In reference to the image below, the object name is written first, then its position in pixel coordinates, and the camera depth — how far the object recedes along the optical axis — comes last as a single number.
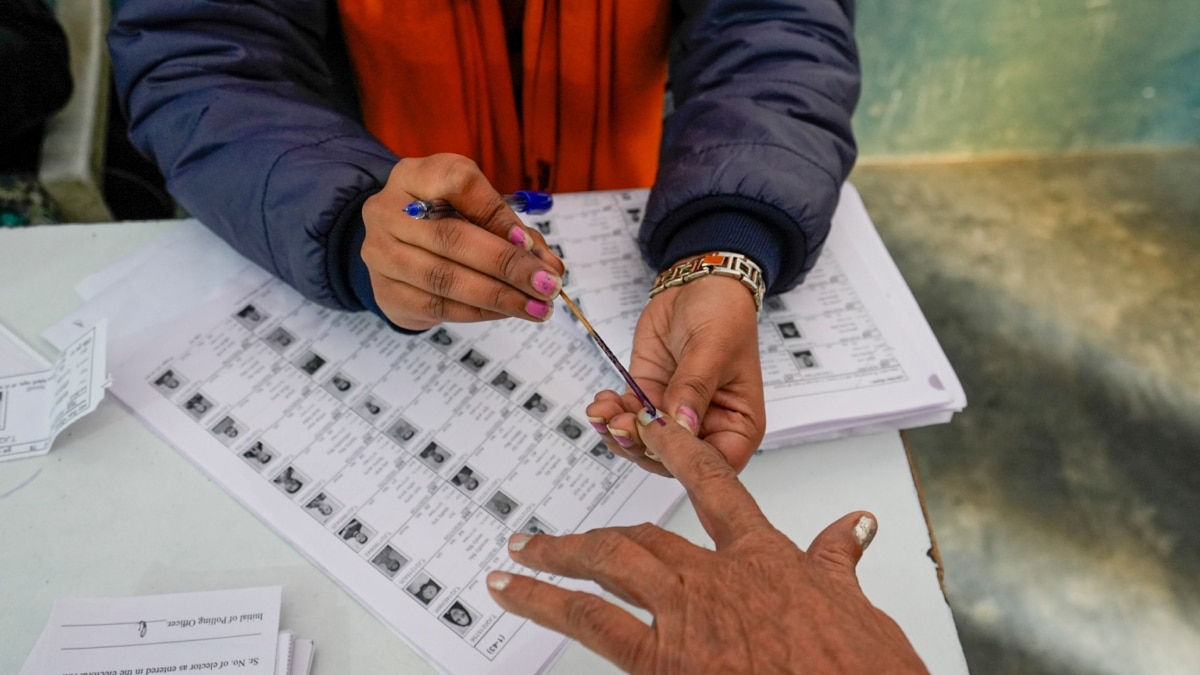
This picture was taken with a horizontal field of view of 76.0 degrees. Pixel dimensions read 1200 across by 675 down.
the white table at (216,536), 0.65
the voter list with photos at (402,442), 0.68
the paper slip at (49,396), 0.75
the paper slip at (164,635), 0.62
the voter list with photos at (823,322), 0.80
